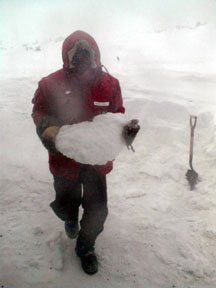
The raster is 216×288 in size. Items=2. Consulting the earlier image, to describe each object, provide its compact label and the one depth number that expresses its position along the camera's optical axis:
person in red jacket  1.70
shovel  2.82
